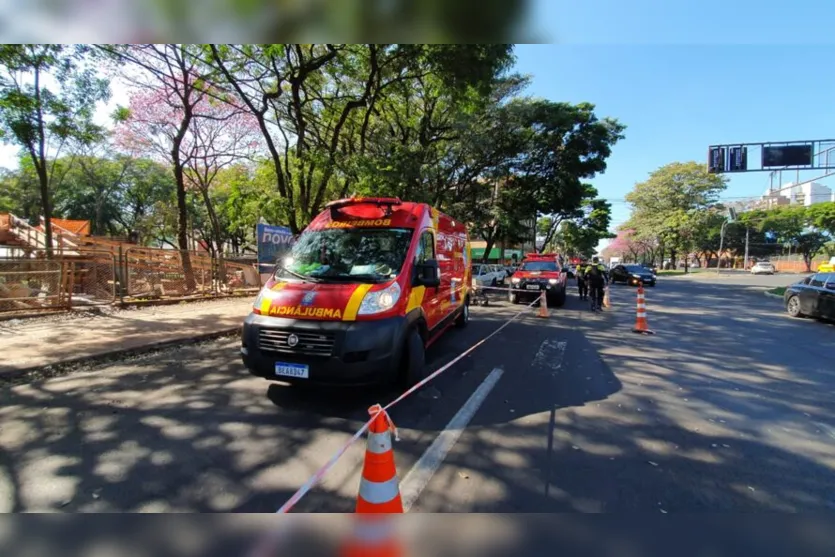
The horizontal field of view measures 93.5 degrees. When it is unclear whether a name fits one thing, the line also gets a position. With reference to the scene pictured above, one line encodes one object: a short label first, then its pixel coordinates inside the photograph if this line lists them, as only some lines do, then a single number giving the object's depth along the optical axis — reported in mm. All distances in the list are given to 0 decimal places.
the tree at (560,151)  23328
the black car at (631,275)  25570
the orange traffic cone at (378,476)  2195
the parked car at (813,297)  10414
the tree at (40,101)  8773
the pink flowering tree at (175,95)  12297
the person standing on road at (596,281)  12844
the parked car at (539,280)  13898
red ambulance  4168
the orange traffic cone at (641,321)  9070
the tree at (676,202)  50719
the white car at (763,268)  52125
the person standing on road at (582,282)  15023
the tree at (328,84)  11750
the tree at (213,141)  19562
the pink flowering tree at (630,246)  60781
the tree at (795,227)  54531
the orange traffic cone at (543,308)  11305
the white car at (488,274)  21322
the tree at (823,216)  48812
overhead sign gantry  18750
